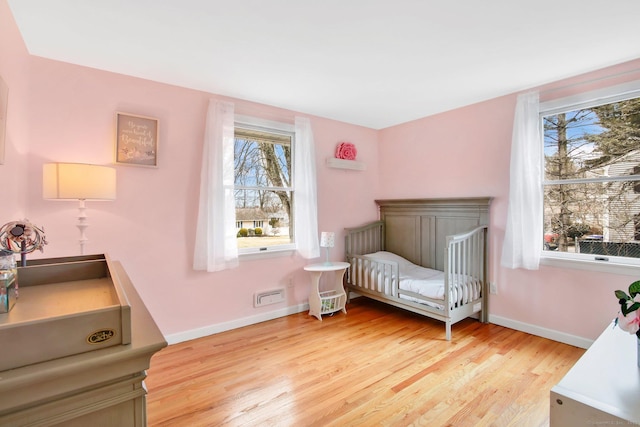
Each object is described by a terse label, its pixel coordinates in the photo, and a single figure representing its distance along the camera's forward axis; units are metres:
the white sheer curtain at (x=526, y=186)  2.58
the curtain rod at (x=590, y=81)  2.21
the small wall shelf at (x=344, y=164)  3.52
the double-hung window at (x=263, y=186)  2.99
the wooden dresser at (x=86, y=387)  0.54
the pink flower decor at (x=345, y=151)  3.61
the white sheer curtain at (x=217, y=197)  2.63
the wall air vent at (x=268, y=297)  3.01
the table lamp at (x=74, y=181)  1.80
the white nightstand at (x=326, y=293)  3.08
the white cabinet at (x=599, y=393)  0.93
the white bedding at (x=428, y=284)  2.67
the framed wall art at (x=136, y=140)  2.33
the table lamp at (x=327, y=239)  3.17
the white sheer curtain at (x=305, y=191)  3.20
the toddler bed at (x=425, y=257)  2.70
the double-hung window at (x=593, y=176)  2.29
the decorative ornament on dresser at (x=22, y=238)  1.02
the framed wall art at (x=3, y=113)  1.40
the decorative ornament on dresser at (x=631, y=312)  1.06
